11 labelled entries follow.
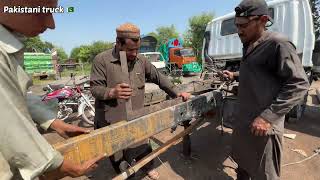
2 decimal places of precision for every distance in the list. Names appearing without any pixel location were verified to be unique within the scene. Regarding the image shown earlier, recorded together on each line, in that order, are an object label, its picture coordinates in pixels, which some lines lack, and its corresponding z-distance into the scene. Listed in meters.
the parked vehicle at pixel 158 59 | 11.31
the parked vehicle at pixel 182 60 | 12.82
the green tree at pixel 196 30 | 26.22
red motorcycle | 4.29
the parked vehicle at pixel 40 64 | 11.24
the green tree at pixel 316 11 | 10.34
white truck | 3.78
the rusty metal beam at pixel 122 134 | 0.98
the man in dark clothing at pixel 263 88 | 1.48
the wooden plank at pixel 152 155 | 1.71
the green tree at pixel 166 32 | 39.47
